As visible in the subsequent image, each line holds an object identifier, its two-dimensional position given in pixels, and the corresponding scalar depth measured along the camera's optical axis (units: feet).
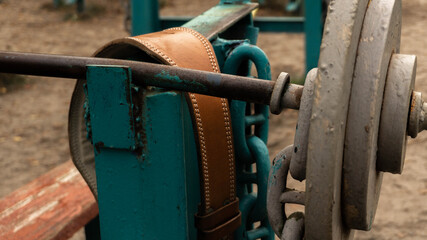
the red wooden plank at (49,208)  7.58
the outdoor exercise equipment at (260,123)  5.13
